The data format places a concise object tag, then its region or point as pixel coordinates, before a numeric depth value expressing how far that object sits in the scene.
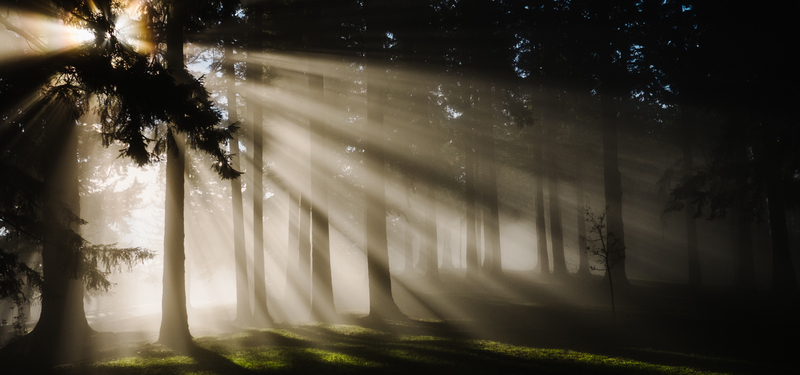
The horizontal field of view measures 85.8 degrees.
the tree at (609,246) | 11.63
